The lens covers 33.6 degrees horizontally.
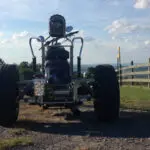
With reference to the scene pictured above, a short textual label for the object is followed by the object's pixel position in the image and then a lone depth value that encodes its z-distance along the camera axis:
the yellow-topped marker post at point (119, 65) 12.47
